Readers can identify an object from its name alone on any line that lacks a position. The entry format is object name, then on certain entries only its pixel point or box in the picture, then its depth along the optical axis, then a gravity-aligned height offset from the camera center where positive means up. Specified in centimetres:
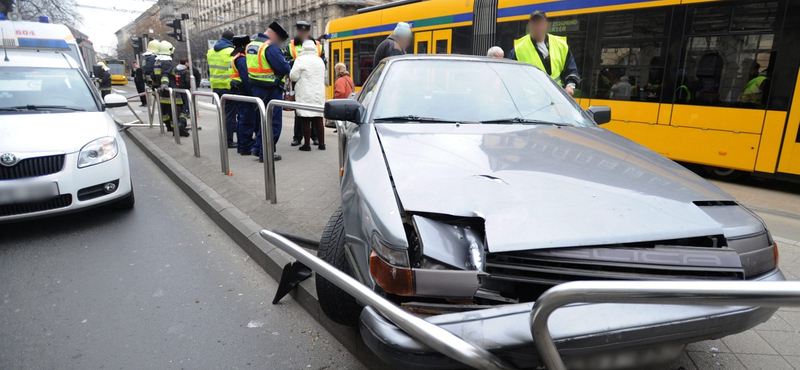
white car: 401 -68
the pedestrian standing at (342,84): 880 -19
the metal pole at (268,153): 464 -80
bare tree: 2930 +378
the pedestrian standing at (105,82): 1736 -45
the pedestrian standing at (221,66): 877 +11
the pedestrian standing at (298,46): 809 +56
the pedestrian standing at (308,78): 775 -7
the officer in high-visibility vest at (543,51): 514 +30
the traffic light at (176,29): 2035 +179
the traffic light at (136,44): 2070 +115
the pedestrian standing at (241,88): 763 -27
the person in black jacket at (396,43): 621 +44
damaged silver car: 152 -59
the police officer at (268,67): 707 +8
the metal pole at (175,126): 843 -99
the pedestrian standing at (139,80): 1805 -39
